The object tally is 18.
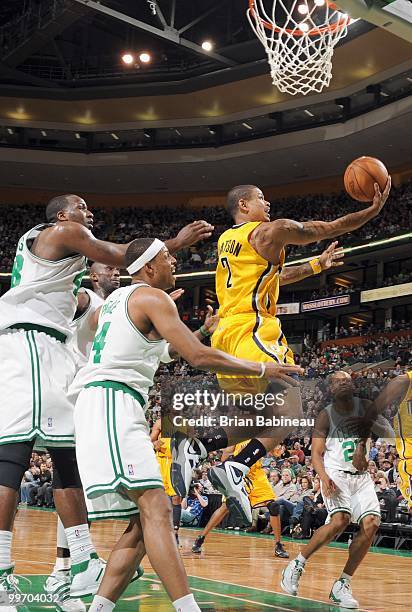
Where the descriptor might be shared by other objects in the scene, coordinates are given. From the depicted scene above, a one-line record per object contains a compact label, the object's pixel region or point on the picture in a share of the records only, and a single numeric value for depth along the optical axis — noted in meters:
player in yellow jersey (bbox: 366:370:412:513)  7.16
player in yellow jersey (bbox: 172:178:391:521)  5.37
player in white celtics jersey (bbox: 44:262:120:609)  5.06
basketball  6.21
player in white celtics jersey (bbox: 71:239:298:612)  3.60
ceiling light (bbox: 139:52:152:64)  26.50
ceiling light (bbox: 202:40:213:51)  24.08
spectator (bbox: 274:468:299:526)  12.12
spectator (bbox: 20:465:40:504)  18.62
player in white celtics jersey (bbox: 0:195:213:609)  4.31
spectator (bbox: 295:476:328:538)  11.85
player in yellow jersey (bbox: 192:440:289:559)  8.73
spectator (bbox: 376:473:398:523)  11.24
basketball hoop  10.16
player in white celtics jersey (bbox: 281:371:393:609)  6.21
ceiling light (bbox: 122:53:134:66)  26.52
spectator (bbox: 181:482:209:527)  13.57
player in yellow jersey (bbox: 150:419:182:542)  10.98
